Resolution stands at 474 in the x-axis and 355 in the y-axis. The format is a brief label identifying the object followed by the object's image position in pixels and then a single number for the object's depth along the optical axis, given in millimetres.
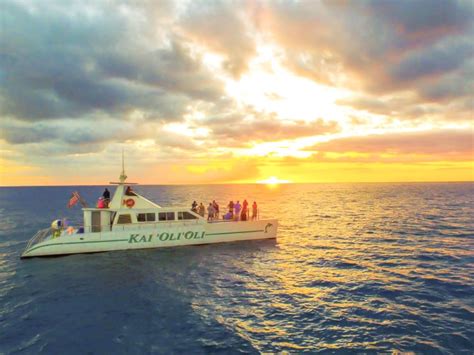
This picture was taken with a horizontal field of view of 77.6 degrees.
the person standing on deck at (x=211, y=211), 28594
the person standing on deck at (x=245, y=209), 29869
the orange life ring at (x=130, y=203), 25188
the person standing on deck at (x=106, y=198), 25636
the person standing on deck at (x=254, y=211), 30133
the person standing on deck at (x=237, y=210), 29369
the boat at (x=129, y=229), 23750
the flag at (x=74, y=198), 25055
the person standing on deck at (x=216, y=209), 29028
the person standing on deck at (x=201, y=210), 29109
